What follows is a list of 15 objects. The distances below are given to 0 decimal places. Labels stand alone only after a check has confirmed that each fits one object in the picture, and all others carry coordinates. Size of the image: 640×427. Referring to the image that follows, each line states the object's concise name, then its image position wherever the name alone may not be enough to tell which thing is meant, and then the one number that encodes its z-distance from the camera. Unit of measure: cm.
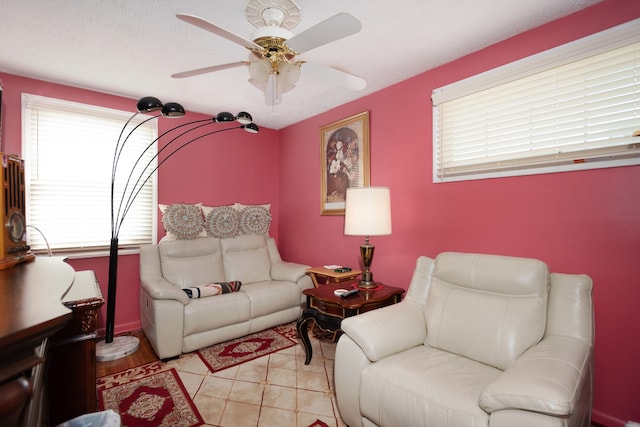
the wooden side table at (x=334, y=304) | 223
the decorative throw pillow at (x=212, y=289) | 288
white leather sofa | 263
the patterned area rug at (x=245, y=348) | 261
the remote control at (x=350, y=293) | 232
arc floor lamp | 242
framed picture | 328
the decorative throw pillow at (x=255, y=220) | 383
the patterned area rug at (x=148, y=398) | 188
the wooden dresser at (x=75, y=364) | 120
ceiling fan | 137
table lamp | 246
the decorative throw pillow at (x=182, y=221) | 330
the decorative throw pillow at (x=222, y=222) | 357
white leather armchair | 120
